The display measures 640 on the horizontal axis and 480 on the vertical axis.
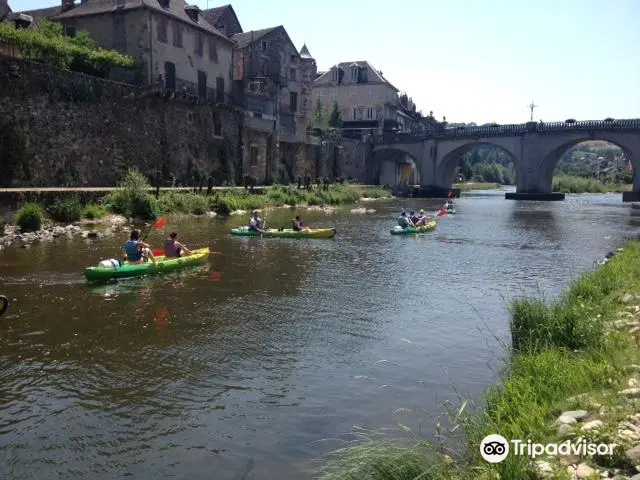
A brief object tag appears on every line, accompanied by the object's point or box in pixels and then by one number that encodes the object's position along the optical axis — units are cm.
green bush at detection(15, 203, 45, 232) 2097
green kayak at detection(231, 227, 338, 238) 2372
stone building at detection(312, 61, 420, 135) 7381
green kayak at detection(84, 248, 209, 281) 1407
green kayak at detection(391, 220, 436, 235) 2680
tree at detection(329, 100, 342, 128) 7169
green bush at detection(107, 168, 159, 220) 2614
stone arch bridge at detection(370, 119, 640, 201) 5394
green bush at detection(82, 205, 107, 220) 2423
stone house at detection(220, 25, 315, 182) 4680
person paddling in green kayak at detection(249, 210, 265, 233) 2378
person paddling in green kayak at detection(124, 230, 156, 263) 1520
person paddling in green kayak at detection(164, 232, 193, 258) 1664
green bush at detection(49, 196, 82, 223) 2314
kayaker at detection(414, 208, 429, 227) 2852
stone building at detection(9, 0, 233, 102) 3612
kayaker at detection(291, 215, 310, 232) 2390
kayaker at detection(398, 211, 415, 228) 2736
